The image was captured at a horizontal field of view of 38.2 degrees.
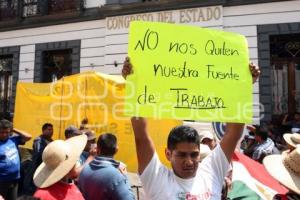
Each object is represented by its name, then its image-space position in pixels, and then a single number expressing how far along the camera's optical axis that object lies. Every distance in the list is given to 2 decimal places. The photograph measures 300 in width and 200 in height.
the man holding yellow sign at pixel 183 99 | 2.46
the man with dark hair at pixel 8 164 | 6.27
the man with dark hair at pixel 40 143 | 6.30
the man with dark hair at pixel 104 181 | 3.66
